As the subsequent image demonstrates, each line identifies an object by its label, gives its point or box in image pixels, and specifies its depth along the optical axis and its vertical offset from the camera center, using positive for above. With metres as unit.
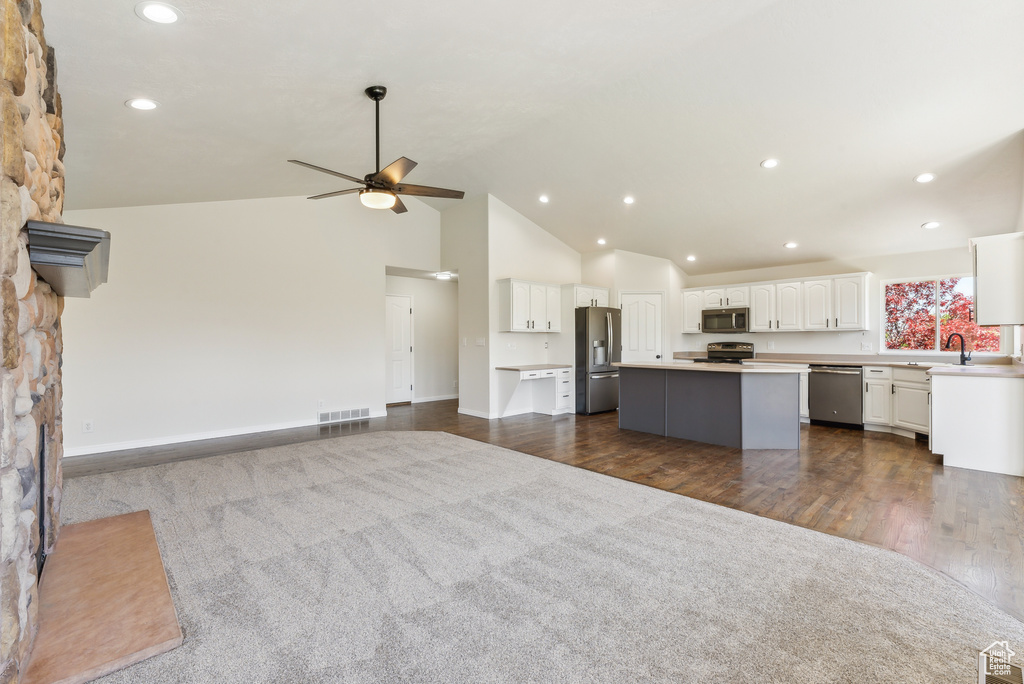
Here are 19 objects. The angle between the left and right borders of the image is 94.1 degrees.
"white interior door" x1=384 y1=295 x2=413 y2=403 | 8.49 -0.12
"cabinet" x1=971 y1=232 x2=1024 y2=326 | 3.99 +0.49
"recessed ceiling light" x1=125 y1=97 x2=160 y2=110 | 3.05 +1.56
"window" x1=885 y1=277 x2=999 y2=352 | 5.83 +0.26
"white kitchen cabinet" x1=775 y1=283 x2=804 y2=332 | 6.90 +0.48
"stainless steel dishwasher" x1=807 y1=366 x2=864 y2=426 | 6.08 -0.74
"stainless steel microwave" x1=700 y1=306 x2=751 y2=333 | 7.37 +0.30
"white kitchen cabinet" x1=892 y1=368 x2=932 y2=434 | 5.38 -0.72
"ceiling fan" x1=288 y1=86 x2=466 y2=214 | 3.63 +1.28
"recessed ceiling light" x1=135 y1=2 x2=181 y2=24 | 2.23 +1.59
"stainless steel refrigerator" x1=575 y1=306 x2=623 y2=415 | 7.32 -0.29
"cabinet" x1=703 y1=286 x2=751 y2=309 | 7.43 +0.67
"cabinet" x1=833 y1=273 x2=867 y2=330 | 6.38 +0.48
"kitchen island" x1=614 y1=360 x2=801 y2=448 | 4.98 -0.71
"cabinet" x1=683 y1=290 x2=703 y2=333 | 8.00 +0.52
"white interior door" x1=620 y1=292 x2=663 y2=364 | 7.87 +0.21
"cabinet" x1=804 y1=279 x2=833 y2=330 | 6.66 +0.48
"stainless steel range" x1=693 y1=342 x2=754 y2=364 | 7.39 -0.20
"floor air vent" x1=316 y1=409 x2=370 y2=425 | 6.57 -1.03
